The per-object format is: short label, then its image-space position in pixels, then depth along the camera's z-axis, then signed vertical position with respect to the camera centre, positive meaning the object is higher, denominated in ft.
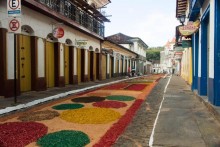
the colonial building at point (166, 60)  207.93 +11.73
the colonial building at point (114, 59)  67.57 +4.49
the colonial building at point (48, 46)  24.89 +4.66
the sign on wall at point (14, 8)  19.60 +7.06
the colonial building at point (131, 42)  126.07 +19.76
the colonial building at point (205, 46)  18.36 +3.08
